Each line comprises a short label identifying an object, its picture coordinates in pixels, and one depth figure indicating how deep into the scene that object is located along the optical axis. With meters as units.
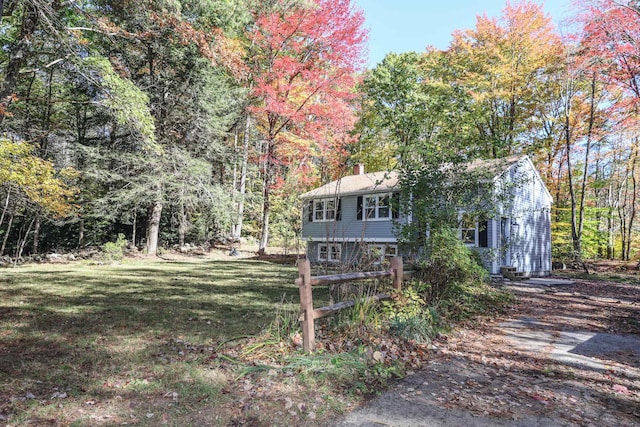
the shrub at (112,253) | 15.65
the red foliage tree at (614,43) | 10.70
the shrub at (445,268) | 6.61
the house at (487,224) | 15.89
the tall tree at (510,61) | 19.78
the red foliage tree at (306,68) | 19.55
